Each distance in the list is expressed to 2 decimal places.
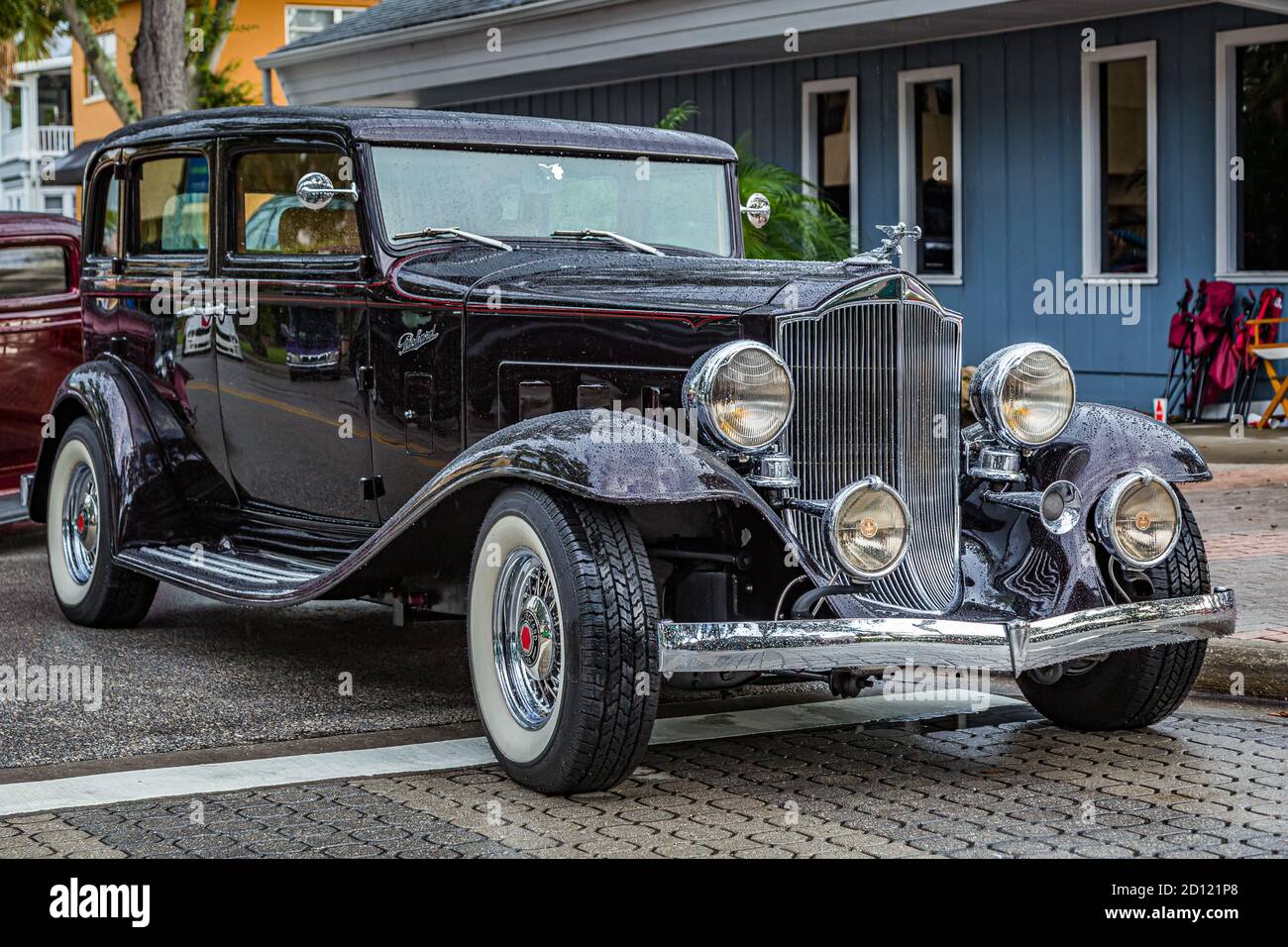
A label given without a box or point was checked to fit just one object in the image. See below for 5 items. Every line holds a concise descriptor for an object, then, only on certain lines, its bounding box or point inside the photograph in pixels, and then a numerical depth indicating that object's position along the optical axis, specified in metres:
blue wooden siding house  12.45
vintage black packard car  4.63
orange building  34.88
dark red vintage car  9.65
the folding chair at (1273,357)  12.08
